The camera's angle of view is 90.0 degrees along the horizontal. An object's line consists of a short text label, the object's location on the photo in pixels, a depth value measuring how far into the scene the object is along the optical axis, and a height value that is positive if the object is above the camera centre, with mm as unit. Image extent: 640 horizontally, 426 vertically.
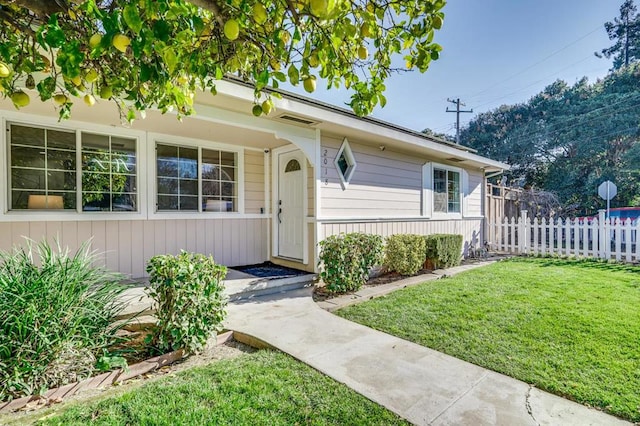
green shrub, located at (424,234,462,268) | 6844 -888
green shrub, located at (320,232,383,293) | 4930 -783
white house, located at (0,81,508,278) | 4461 +556
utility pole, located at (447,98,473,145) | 24234 +7608
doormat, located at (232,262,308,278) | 5570 -1126
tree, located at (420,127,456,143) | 29770 +7137
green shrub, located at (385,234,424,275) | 6176 -857
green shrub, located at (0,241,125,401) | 2281 -853
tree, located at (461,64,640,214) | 17078 +4150
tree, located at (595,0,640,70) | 20312 +11316
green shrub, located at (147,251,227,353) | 2867 -849
